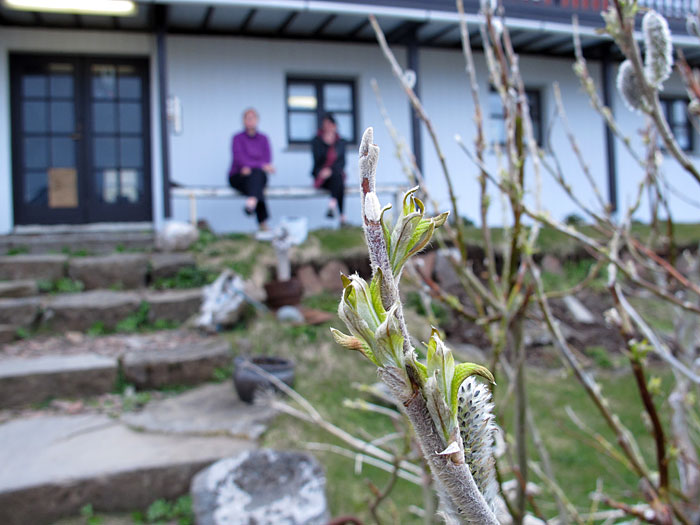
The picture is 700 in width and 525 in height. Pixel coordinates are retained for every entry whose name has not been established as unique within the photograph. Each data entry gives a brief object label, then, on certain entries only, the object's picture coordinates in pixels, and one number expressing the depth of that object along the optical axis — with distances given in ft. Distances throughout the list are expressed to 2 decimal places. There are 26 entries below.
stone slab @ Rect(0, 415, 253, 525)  10.91
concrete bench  25.26
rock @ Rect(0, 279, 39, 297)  19.52
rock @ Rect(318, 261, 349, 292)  23.44
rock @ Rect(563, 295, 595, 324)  22.75
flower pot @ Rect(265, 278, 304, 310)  19.42
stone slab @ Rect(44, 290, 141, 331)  18.57
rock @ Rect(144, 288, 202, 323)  19.26
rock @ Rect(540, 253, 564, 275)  26.35
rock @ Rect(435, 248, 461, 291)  24.85
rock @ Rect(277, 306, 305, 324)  18.48
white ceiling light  24.59
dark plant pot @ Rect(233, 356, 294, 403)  13.98
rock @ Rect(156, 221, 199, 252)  23.13
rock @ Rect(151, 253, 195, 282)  21.52
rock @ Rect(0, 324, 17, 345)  17.62
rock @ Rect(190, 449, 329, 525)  9.66
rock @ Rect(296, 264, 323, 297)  23.03
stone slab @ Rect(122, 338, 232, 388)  15.38
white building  27.43
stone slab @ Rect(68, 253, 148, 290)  21.39
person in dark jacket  26.99
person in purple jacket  25.27
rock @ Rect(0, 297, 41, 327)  18.04
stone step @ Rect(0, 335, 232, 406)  14.69
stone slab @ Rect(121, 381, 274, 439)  12.93
